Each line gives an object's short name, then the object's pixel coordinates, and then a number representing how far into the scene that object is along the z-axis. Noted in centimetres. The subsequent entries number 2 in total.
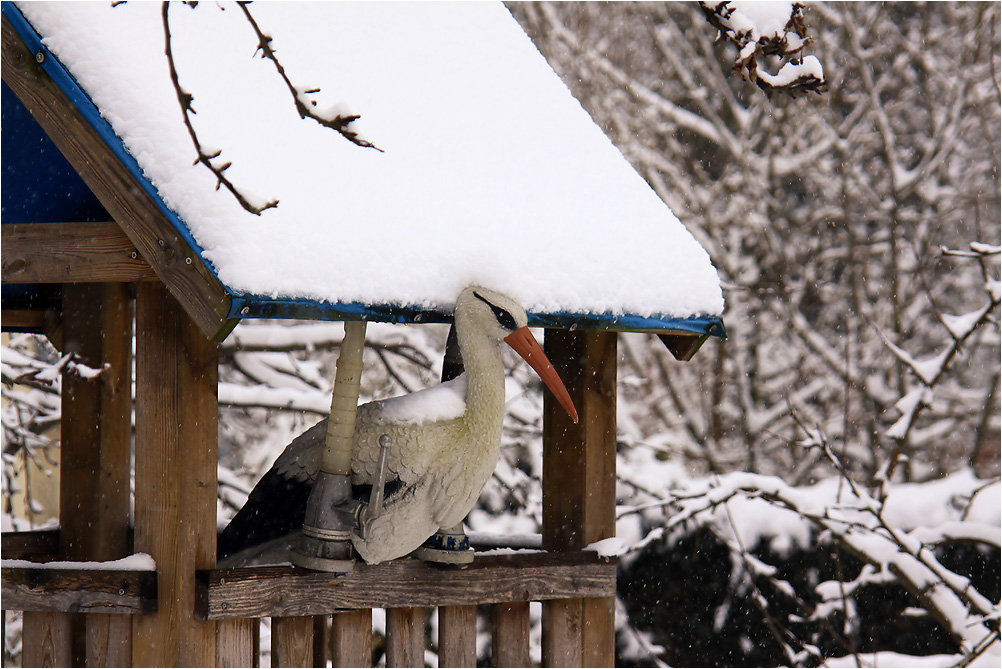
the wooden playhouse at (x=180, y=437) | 495
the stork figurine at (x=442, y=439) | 546
